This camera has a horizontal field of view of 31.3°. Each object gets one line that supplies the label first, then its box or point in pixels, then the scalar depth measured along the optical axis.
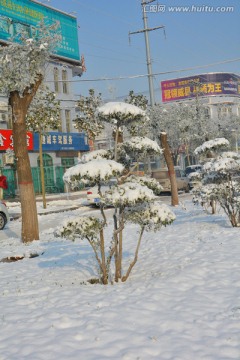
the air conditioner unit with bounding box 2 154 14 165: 33.65
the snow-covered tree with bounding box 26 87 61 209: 20.75
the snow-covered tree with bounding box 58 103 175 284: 6.65
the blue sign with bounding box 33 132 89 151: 37.29
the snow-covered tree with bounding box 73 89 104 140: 29.17
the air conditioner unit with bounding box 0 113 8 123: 33.59
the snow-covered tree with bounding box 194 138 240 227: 11.71
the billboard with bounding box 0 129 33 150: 32.66
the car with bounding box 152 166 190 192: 28.69
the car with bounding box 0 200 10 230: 17.61
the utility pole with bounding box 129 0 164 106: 20.64
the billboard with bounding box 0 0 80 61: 32.12
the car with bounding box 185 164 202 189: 32.94
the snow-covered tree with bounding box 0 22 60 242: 11.86
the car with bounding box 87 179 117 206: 23.49
